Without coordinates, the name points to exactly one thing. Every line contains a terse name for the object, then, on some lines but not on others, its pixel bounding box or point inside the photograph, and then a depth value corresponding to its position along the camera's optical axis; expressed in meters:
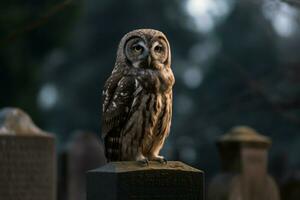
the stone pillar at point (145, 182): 7.77
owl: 8.04
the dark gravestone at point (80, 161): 15.98
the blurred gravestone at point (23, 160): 11.80
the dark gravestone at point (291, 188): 14.61
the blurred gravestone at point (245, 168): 13.03
